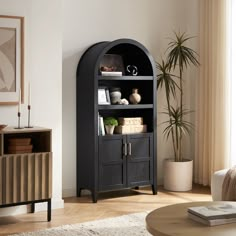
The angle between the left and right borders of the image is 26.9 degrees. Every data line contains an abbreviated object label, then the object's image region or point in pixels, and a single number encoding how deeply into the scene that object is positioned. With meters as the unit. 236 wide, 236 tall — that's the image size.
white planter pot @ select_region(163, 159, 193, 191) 5.77
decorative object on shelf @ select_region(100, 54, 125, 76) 5.34
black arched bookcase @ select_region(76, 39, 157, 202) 5.16
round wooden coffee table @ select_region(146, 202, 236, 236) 2.67
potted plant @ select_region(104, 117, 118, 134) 5.30
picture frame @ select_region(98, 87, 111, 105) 5.30
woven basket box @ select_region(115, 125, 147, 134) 5.39
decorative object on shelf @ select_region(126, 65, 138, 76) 5.57
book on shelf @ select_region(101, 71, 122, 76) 5.23
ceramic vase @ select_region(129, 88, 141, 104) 5.49
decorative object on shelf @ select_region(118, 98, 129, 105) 5.41
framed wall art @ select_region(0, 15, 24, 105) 4.54
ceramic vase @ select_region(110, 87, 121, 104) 5.40
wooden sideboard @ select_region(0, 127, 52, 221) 4.27
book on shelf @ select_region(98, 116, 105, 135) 5.23
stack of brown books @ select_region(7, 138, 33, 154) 4.34
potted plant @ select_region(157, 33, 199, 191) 5.77
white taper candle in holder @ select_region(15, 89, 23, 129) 4.52
